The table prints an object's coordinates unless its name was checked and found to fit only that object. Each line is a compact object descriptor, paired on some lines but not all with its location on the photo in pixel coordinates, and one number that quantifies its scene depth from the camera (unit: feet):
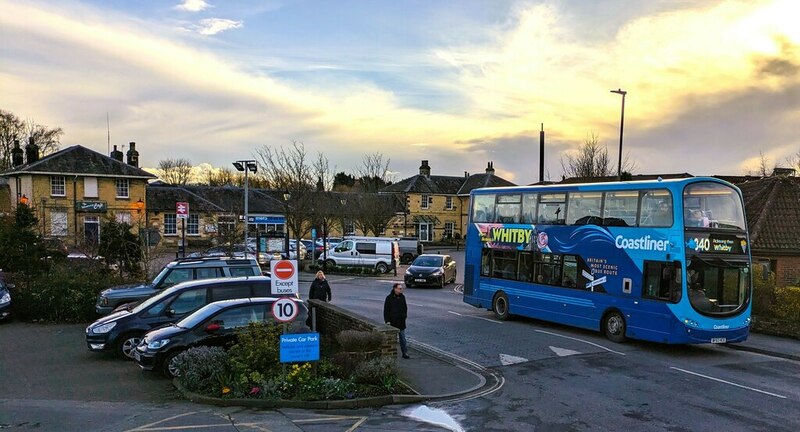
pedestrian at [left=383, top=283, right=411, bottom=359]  44.75
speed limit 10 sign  33.24
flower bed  33.47
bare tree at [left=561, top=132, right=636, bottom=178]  151.84
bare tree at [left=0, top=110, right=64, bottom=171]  207.00
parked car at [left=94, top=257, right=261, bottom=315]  54.65
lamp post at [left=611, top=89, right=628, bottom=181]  92.76
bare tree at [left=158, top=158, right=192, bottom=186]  330.34
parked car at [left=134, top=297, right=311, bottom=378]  38.09
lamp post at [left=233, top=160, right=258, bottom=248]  99.25
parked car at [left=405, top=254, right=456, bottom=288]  104.83
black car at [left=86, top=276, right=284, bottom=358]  42.88
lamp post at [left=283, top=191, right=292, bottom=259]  124.90
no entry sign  33.75
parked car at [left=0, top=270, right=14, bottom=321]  59.93
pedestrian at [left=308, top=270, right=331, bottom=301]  57.93
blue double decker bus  47.32
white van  133.69
